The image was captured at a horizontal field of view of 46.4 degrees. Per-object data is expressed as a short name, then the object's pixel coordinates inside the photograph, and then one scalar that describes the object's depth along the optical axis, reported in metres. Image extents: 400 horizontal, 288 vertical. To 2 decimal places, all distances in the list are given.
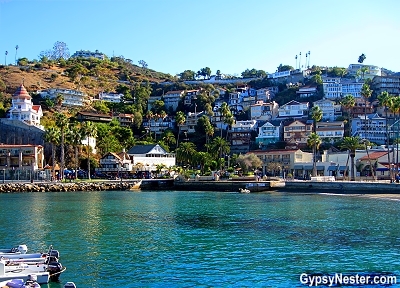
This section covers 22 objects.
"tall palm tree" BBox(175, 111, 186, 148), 132.99
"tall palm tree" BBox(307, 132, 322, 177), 100.38
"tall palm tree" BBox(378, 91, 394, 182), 91.12
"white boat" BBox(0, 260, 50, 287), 21.12
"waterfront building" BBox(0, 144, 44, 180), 104.75
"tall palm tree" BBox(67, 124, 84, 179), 98.12
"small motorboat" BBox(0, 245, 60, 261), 24.75
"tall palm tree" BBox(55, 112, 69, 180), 95.56
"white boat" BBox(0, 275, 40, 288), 19.59
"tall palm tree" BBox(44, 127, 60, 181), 97.00
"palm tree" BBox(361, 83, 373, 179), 120.99
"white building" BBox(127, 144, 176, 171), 117.69
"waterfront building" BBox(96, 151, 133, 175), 113.56
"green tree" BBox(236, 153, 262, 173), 109.50
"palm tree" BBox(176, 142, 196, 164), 121.44
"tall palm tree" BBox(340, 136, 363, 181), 89.10
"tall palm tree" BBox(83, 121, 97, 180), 100.47
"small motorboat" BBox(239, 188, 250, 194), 85.82
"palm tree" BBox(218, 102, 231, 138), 126.84
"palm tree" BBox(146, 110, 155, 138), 146.81
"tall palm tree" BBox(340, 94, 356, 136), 122.75
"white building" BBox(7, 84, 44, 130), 125.62
